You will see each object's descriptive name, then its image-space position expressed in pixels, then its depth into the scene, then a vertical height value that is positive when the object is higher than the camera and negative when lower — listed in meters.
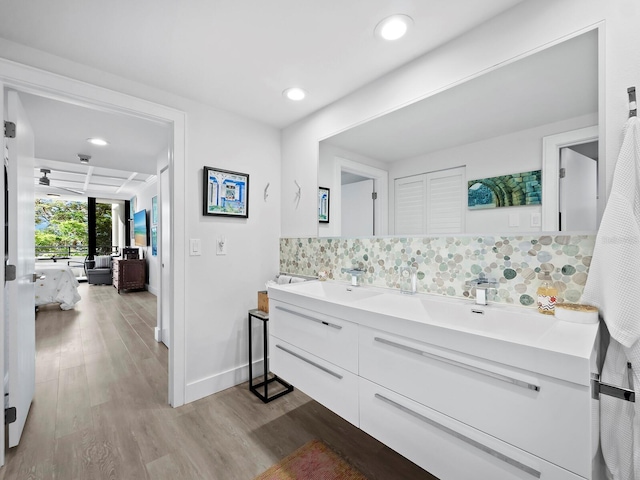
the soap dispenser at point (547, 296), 1.22 -0.24
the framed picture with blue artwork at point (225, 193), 2.25 +0.37
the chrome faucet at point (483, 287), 1.41 -0.23
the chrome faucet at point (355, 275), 2.02 -0.26
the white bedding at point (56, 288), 4.69 -0.83
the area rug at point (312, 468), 1.51 -1.23
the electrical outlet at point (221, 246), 2.35 -0.06
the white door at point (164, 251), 3.35 -0.16
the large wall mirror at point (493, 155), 1.19 +0.43
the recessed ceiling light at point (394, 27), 1.40 +1.05
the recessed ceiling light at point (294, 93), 2.05 +1.04
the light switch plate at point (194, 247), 2.20 -0.07
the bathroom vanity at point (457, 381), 0.81 -0.51
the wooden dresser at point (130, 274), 6.03 -0.76
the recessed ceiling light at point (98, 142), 3.19 +1.08
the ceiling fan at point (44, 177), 4.70 +1.05
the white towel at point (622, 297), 0.94 -0.20
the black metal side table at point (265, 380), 2.24 -1.16
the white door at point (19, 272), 1.65 -0.22
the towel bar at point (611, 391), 0.95 -0.51
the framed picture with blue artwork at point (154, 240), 5.01 -0.04
